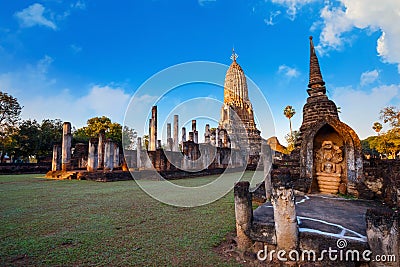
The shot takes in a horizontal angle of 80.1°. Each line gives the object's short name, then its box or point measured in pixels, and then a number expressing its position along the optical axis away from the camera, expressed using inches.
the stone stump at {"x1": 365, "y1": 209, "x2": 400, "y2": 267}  103.5
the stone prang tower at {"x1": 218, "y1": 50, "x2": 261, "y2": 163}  1360.7
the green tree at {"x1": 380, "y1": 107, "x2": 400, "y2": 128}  1010.7
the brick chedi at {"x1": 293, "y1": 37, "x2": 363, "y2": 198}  260.8
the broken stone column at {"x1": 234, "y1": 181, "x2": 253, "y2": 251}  141.8
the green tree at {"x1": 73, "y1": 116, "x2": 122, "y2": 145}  1498.5
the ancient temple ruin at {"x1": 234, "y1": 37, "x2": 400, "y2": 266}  113.4
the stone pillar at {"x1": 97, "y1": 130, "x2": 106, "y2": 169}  709.9
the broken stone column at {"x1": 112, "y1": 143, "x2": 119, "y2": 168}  794.3
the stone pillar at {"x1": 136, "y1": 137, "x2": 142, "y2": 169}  839.6
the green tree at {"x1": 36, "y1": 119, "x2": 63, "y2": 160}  1184.2
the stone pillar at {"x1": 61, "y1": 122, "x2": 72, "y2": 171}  657.6
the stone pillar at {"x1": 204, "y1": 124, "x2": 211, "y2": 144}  1278.1
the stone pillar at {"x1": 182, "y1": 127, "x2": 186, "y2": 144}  1166.5
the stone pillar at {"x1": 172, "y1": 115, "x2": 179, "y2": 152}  1047.0
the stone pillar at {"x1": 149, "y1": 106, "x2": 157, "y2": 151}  837.8
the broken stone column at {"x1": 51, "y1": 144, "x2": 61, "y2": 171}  671.8
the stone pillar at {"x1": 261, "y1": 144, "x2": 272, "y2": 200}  270.5
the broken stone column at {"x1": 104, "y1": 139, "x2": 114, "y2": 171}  693.3
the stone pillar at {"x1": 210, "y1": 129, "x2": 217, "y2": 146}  1161.4
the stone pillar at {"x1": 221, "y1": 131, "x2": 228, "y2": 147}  1235.6
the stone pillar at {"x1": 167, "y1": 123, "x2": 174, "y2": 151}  1089.4
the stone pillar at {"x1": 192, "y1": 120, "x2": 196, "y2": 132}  1130.0
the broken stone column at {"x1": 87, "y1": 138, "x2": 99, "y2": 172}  676.4
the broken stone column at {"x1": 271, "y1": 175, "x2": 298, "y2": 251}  126.6
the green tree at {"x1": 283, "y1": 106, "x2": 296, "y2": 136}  1822.1
